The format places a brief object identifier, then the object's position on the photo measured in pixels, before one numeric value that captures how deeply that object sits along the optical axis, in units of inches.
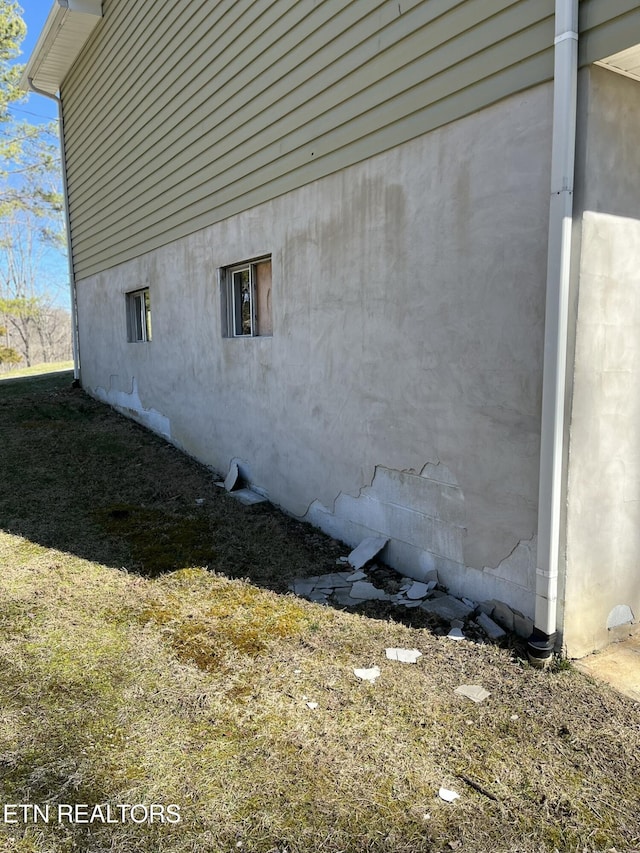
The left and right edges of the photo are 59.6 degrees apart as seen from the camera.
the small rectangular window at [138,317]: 365.4
